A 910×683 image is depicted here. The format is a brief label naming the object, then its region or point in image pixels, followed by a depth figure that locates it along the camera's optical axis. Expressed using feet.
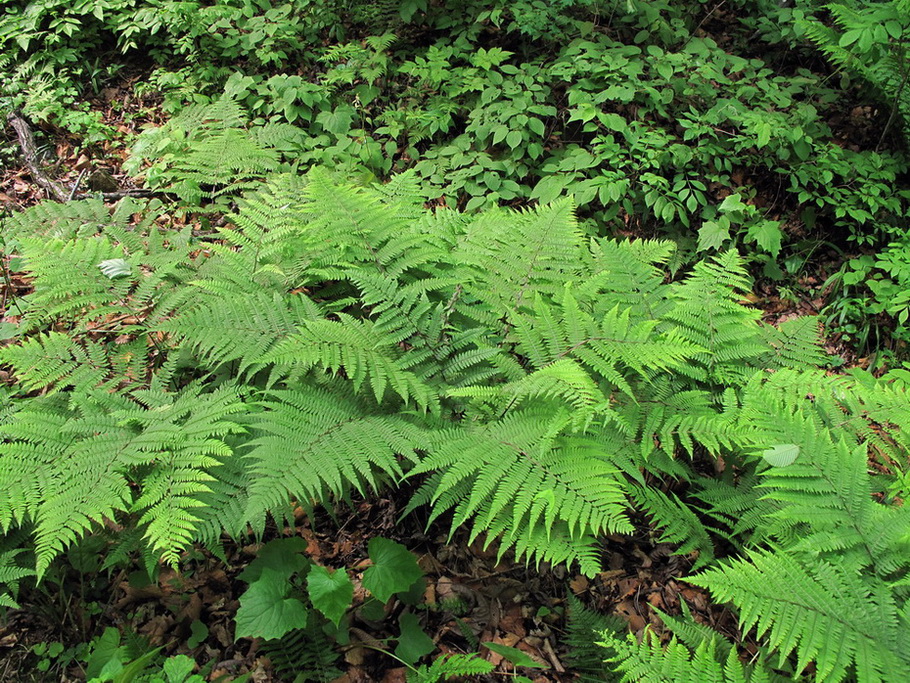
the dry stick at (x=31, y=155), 14.75
